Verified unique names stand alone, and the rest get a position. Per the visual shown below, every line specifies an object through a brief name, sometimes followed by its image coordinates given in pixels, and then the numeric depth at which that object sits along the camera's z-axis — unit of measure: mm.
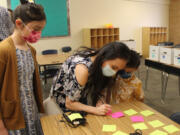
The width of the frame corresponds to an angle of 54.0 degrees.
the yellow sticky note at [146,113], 1278
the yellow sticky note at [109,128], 1102
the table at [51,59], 3396
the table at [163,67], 2977
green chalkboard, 5973
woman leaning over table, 1276
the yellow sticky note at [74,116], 1176
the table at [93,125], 1083
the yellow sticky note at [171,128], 1075
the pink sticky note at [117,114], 1261
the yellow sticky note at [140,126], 1121
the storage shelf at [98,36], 6592
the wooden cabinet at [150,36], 7992
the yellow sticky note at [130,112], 1300
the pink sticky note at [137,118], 1196
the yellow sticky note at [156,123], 1139
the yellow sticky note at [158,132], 1059
